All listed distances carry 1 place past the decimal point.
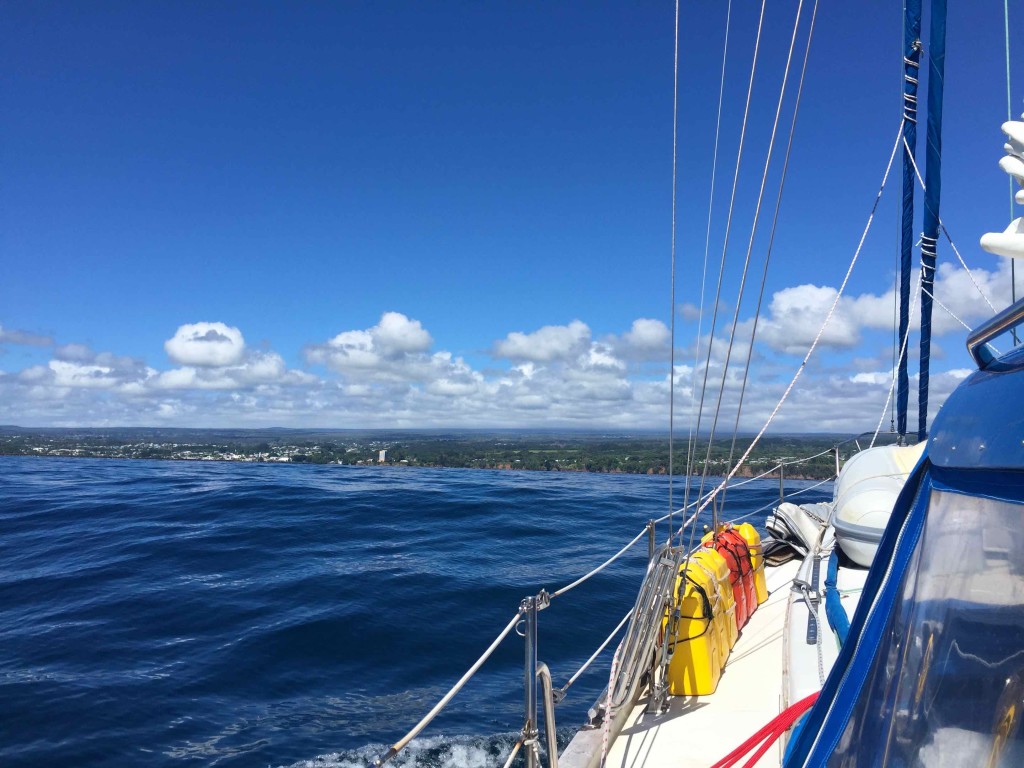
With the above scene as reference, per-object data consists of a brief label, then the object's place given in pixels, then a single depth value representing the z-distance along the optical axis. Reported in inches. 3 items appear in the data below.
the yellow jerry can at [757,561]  275.0
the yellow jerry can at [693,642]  191.9
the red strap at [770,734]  138.2
